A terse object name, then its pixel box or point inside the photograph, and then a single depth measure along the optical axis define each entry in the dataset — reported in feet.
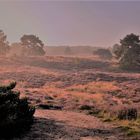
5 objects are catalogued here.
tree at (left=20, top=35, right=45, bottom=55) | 340.39
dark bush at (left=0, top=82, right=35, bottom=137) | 53.78
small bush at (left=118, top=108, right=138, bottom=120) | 83.56
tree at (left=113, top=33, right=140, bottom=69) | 257.34
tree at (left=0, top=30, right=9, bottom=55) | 320.91
